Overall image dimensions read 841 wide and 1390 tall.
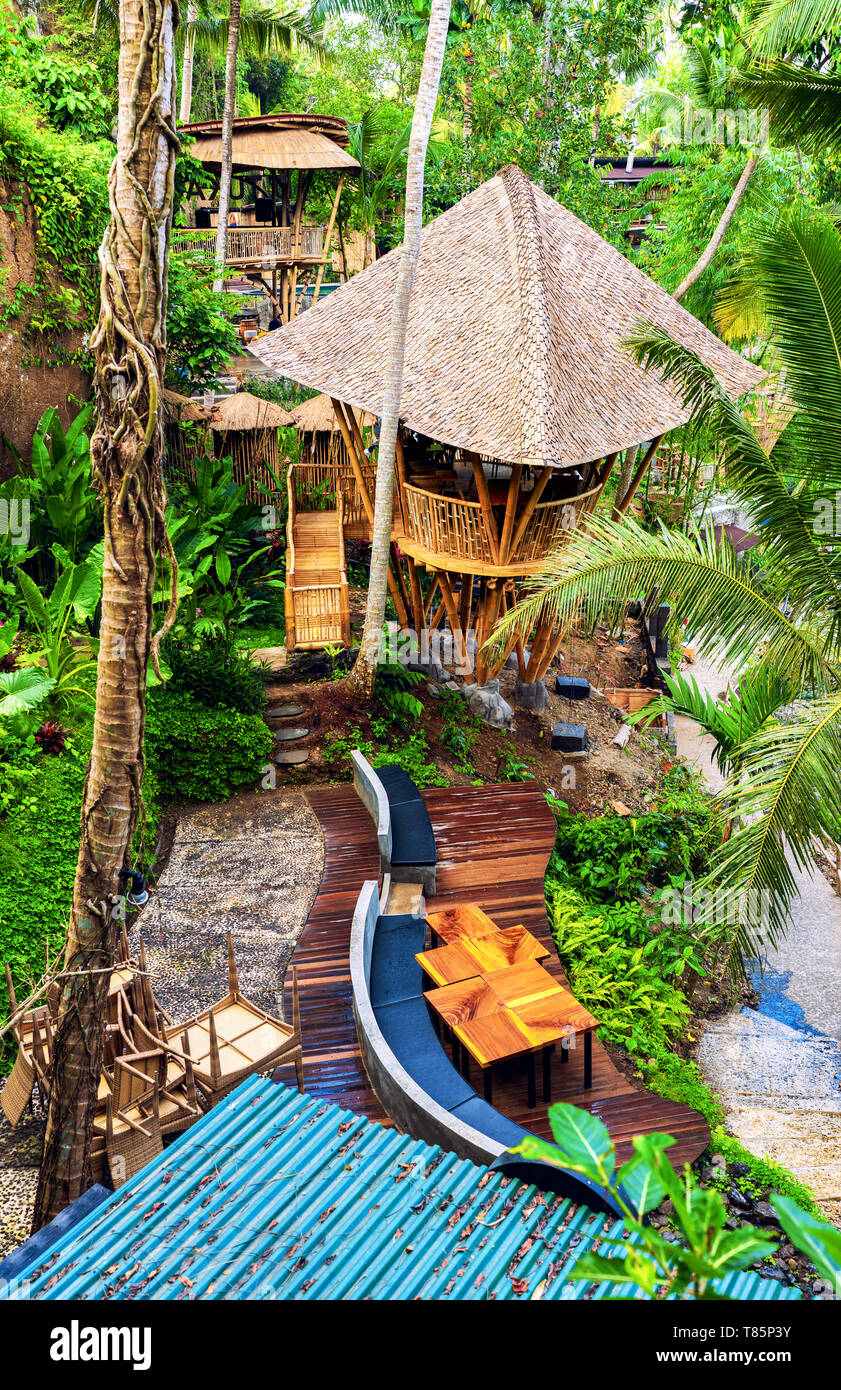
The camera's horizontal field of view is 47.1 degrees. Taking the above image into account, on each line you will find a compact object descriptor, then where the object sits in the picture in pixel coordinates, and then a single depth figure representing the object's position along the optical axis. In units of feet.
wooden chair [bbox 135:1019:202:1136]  20.21
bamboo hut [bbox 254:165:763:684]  39.01
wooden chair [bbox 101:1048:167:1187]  19.19
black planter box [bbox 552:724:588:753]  49.60
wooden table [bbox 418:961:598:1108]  24.02
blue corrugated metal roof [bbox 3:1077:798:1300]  13.04
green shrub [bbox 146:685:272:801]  37.24
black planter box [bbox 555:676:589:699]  55.52
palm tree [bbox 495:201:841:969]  23.00
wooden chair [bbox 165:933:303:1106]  21.13
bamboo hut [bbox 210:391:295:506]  61.11
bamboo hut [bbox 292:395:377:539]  56.18
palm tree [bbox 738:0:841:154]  35.50
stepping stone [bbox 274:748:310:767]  39.45
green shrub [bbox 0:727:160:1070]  26.63
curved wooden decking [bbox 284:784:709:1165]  25.09
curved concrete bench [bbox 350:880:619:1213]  20.02
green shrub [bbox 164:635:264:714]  38.93
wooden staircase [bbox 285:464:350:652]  43.96
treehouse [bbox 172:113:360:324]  78.02
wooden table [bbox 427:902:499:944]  28.22
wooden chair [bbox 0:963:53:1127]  19.65
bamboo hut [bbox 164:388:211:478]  55.31
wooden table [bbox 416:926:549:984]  26.48
